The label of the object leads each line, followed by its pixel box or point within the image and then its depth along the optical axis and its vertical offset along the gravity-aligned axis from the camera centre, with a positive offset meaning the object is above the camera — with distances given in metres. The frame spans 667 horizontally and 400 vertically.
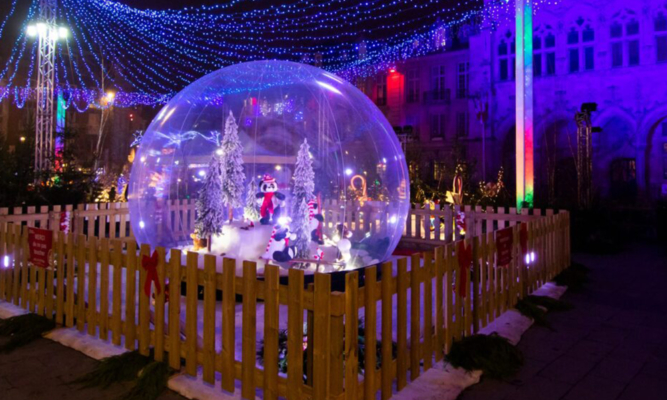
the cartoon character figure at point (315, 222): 7.34 -0.20
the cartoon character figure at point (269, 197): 7.62 +0.22
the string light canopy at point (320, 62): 25.86 +11.12
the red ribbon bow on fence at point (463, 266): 4.82 -0.60
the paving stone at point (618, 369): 4.15 -1.50
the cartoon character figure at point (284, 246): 6.95 -0.57
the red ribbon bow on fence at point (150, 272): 4.43 -0.60
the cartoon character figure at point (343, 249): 7.47 -0.65
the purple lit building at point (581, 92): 23.64 +6.63
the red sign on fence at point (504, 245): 5.73 -0.45
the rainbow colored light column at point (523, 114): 10.46 +2.20
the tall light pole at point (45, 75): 14.97 +4.58
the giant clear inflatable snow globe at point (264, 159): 7.42 +0.87
